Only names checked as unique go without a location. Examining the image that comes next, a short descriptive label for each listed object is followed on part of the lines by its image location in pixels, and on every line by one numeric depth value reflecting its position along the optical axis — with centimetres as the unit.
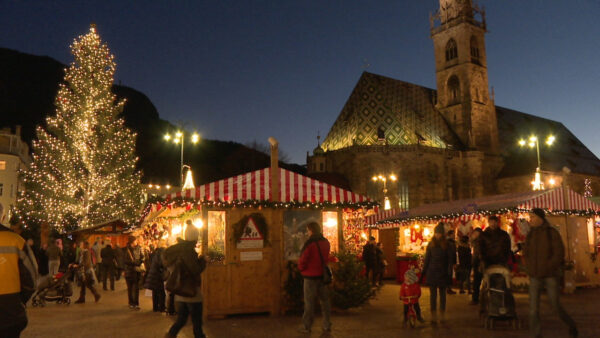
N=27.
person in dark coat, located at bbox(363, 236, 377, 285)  1719
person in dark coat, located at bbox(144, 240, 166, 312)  1043
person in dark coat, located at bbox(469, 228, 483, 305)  1158
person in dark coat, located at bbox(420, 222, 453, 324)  918
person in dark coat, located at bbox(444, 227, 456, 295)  938
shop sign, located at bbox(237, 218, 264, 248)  1056
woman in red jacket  819
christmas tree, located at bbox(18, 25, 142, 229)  2670
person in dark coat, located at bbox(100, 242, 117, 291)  1798
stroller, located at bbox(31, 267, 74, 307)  1280
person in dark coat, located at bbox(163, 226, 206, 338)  675
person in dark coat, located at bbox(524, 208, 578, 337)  699
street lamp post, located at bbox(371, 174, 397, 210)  3359
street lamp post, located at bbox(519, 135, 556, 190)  2485
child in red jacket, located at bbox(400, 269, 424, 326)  884
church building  5022
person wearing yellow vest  424
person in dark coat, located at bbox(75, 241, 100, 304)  1370
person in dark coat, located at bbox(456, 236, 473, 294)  1448
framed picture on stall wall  1091
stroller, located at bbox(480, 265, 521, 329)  827
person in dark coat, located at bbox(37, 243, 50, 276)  970
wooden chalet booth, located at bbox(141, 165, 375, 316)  1036
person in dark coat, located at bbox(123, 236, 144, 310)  1220
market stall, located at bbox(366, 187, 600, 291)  1525
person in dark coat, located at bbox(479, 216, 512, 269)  939
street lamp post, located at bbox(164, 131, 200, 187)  2150
